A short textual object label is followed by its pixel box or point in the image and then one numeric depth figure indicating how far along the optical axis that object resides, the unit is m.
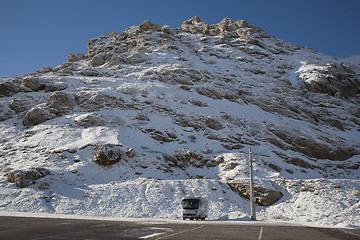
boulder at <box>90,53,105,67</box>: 69.41
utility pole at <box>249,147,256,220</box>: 20.09
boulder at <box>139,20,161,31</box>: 94.88
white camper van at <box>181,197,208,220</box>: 19.83
